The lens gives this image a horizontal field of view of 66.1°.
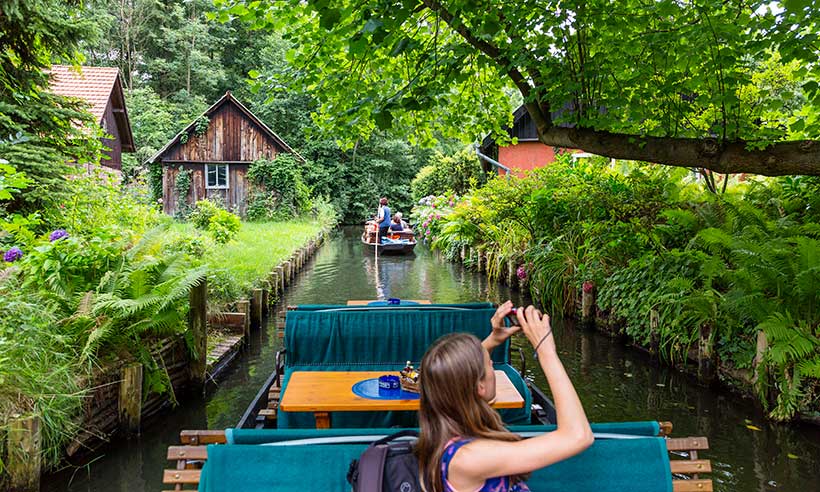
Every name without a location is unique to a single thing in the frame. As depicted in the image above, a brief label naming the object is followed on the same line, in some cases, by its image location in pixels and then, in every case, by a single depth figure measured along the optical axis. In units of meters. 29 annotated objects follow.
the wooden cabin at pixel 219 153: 36.62
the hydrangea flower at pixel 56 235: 7.29
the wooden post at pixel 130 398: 6.28
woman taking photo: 2.18
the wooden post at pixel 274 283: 14.00
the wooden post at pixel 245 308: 10.75
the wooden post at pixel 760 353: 7.01
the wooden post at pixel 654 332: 9.45
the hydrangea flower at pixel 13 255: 6.49
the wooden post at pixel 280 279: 14.98
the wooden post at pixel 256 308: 11.63
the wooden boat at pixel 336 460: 2.88
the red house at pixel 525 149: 28.08
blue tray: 4.50
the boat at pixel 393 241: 24.58
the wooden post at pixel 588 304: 11.77
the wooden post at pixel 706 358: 8.27
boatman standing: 26.47
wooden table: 4.41
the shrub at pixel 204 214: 26.06
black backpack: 2.37
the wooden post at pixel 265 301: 12.73
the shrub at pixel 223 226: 19.24
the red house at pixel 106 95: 26.69
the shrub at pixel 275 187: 36.66
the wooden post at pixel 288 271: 16.53
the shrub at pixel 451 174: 35.88
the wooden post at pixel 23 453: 4.77
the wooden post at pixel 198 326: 7.90
